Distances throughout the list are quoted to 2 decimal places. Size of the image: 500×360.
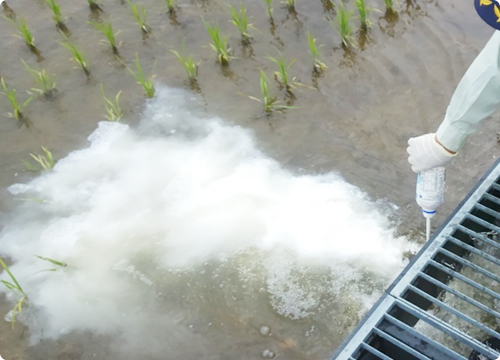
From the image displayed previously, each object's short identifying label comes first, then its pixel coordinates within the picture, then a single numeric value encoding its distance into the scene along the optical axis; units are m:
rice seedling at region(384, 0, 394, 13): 4.03
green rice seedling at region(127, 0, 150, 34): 4.09
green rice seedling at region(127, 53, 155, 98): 3.63
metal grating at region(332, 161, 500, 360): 2.01
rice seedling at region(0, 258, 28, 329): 2.71
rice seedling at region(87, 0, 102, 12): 4.42
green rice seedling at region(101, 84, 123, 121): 3.62
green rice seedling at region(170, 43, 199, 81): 3.73
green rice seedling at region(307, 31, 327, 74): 3.65
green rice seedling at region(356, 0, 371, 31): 3.83
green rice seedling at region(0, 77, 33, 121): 3.56
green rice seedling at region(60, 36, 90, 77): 3.80
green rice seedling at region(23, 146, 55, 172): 3.37
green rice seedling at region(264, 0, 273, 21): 4.04
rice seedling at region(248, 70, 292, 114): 3.45
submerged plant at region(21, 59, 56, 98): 3.76
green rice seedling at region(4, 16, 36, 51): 4.04
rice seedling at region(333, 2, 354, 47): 3.72
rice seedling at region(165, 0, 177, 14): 4.28
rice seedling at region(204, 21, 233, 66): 3.73
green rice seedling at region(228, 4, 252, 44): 3.88
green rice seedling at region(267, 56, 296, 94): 3.54
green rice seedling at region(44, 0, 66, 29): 4.19
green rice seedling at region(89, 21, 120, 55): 3.95
